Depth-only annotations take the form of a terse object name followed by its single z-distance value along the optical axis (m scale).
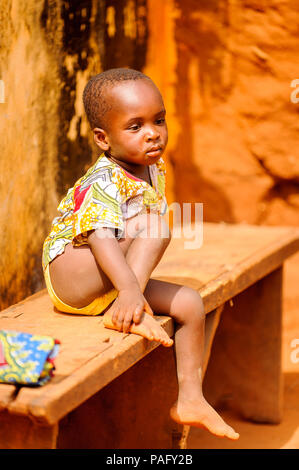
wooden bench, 2.09
